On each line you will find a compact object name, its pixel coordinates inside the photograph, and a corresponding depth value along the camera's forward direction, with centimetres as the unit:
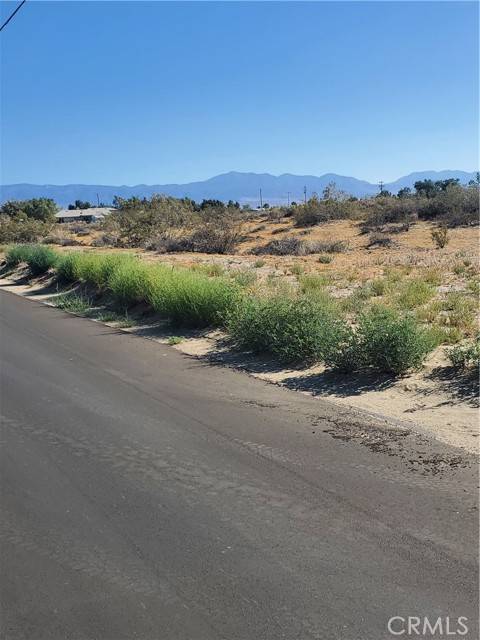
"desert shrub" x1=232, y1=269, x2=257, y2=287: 1722
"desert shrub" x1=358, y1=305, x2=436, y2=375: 842
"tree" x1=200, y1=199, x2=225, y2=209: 7682
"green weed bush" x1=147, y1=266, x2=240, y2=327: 1307
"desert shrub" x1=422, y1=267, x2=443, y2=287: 1720
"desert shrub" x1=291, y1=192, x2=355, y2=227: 4397
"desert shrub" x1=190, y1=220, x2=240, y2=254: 3353
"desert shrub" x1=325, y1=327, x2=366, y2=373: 875
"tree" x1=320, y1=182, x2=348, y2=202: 4844
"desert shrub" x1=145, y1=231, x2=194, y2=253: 3438
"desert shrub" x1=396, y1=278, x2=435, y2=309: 1379
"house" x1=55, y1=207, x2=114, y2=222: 11544
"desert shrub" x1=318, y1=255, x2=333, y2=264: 2514
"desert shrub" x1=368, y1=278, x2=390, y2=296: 1573
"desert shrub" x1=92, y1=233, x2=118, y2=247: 4191
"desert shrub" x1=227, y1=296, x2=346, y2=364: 959
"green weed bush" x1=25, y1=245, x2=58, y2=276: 2597
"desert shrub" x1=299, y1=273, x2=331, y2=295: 1666
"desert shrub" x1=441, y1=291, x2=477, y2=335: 1107
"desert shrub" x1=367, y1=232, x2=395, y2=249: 3055
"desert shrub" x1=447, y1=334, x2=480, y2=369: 819
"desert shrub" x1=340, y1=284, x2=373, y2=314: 1352
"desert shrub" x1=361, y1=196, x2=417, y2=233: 3714
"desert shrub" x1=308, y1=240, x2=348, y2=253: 3017
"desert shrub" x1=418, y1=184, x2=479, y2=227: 3531
